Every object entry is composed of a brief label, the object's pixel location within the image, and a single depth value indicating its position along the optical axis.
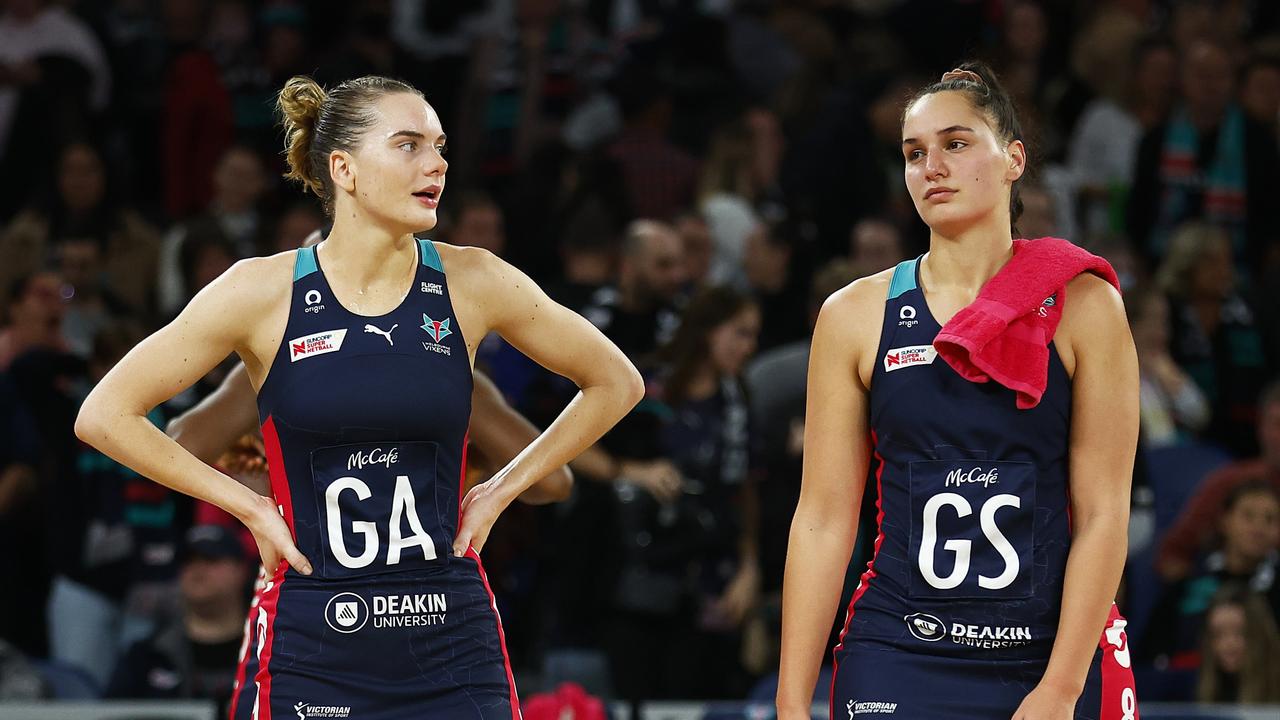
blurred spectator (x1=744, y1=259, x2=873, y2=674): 15.03
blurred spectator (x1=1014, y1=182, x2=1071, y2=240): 16.27
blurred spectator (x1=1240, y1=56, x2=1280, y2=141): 20.06
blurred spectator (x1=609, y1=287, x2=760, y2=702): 14.82
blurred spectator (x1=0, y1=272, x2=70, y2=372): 16.61
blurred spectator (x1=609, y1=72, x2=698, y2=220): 19.52
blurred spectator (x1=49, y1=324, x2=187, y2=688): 15.28
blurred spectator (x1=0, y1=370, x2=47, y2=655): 15.99
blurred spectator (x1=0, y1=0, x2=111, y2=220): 20.50
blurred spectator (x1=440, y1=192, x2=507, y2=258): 17.47
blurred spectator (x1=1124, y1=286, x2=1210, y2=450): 16.97
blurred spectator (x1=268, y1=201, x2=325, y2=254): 17.80
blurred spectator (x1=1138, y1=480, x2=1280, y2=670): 14.92
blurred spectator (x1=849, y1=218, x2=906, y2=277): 17.58
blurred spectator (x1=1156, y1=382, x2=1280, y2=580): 15.53
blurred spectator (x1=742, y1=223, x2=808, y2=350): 17.72
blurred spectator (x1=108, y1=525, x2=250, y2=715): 14.30
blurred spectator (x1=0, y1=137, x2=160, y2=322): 18.25
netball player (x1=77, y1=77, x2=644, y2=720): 8.00
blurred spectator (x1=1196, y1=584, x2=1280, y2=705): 14.28
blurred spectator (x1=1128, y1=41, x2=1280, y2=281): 19.73
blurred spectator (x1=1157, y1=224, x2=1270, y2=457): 18.16
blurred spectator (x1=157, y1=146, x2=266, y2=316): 18.27
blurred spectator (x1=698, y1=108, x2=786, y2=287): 18.84
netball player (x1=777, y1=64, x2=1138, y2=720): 7.70
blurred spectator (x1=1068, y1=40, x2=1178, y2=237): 20.45
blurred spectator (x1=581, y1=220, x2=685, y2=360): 16.09
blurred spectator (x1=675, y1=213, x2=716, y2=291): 17.87
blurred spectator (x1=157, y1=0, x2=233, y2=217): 20.81
